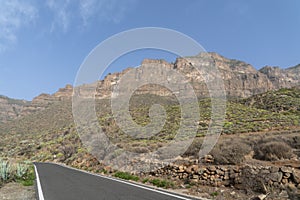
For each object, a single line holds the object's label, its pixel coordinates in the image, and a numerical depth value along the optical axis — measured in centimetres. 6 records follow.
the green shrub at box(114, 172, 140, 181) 1221
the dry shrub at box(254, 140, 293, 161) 1215
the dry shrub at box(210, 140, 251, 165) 1078
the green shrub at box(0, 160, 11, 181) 1387
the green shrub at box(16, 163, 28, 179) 1479
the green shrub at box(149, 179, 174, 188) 959
